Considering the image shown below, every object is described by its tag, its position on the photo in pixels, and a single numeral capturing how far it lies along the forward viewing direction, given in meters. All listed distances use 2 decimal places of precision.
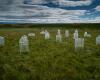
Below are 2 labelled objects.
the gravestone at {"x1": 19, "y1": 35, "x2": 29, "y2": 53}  5.75
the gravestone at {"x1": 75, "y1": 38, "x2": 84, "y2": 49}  6.11
